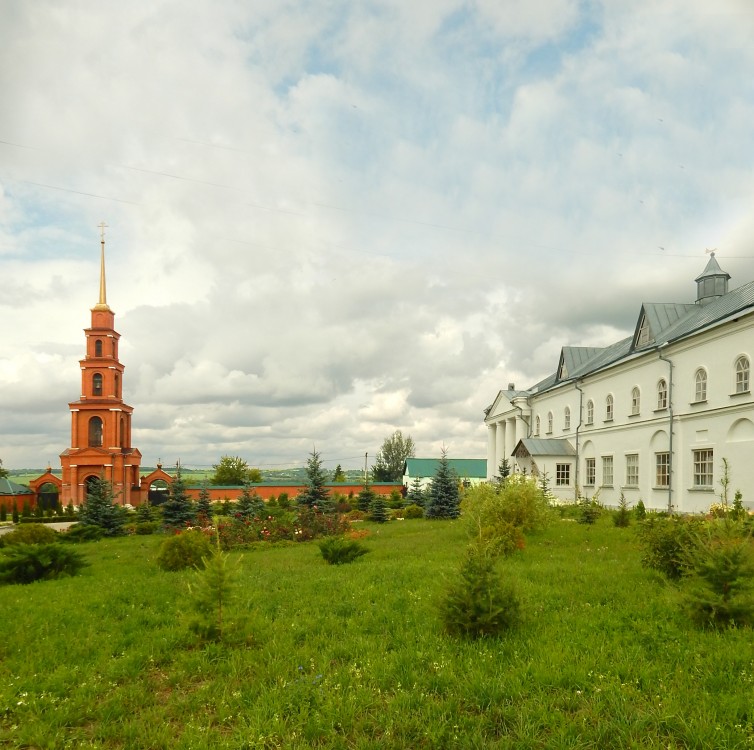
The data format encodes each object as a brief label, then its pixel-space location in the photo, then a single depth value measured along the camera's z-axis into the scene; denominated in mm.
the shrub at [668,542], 8656
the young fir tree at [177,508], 25422
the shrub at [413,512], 30141
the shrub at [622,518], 17547
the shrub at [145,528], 25031
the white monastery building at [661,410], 19234
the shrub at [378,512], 27670
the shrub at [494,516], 12375
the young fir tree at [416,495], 33812
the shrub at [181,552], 11797
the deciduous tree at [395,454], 75112
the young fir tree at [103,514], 24328
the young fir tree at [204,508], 24788
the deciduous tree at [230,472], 58212
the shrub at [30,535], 14984
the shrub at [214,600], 6070
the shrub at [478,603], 6070
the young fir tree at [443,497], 27375
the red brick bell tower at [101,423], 41312
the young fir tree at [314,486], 27358
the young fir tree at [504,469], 33672
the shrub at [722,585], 6008
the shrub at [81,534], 21412
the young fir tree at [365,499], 31609
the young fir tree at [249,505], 24797
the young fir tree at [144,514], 29344
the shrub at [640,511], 18656
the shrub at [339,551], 12320
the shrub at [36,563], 10953
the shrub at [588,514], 18406
